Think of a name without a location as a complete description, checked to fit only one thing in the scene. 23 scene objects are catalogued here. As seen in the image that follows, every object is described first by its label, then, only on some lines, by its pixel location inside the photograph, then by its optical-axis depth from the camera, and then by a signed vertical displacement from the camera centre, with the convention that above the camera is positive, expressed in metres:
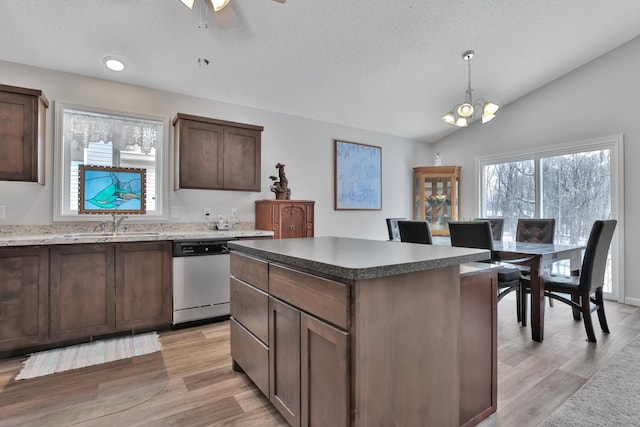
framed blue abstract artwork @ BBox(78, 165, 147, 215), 3.28 +0.25
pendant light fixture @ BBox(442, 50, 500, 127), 3.19 +1.05
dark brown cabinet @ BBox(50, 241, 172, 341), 2.68 -0.66
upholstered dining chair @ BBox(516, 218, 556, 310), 3.70 -0.21
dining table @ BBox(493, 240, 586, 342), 2.75 -0.42
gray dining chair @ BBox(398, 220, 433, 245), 3.08 -0.18
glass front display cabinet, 5.61 +0.33
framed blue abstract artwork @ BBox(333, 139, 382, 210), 4.99 +0.61
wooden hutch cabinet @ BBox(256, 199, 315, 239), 3.85 -0.04
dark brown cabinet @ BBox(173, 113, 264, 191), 3.42 +0.67
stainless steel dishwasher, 3.12 -0.66
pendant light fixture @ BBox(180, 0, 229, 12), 2.01 +1.33
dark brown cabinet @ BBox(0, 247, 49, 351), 2.50 -0.66
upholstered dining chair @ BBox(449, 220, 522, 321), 2.85 -0.24
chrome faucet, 3.28 -0.09
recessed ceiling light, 3.04 +1.45
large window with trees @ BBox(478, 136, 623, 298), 3.98 +0.36
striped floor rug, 2.37 -1.14
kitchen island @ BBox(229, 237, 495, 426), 1.15 -0.49
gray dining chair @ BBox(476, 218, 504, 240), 4.16 -0.17
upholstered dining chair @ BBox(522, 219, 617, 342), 2.68 -0.59
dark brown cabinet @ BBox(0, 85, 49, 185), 2.66 +0.68
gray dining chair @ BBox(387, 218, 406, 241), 4.83 -0.24
